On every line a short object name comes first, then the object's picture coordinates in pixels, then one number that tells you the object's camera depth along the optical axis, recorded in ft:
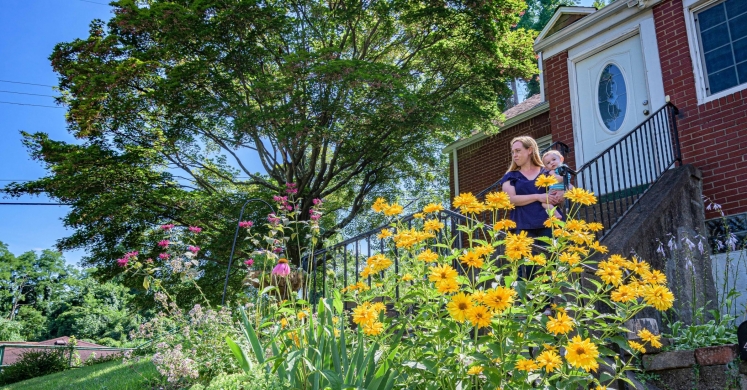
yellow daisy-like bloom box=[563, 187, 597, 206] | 7.61
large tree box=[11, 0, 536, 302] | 36.78
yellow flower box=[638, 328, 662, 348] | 7.23
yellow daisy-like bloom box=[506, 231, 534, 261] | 6.57
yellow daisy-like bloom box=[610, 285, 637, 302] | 6.36
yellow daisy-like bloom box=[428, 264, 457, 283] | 6.48
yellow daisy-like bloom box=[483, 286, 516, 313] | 5.88
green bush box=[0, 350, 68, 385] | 37.06
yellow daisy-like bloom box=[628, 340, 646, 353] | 6.99
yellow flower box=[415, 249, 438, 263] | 7.02
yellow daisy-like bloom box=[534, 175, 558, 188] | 7.73
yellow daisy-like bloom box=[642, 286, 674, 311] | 6.43
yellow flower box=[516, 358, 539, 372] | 6.05
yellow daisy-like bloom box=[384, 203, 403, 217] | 8.25
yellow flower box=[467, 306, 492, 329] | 5.88
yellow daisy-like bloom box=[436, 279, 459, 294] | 6.26
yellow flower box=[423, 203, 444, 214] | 8.09
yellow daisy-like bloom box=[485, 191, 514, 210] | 7.98
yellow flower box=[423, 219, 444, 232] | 7.81
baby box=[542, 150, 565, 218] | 14.01
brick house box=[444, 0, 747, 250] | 18.51
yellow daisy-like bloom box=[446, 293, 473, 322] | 6.01
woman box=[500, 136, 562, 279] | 12.79
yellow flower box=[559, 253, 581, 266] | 6.68
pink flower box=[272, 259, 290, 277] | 11.32
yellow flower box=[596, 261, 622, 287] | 6.45
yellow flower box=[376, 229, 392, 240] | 8.34
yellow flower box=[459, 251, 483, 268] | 6.66
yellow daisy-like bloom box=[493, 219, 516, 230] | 8.09
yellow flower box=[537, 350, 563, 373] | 5.91
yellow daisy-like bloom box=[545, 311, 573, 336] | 5.97
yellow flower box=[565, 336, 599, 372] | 5.64
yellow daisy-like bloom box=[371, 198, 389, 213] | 8.57
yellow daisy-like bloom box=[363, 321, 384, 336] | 6.91
